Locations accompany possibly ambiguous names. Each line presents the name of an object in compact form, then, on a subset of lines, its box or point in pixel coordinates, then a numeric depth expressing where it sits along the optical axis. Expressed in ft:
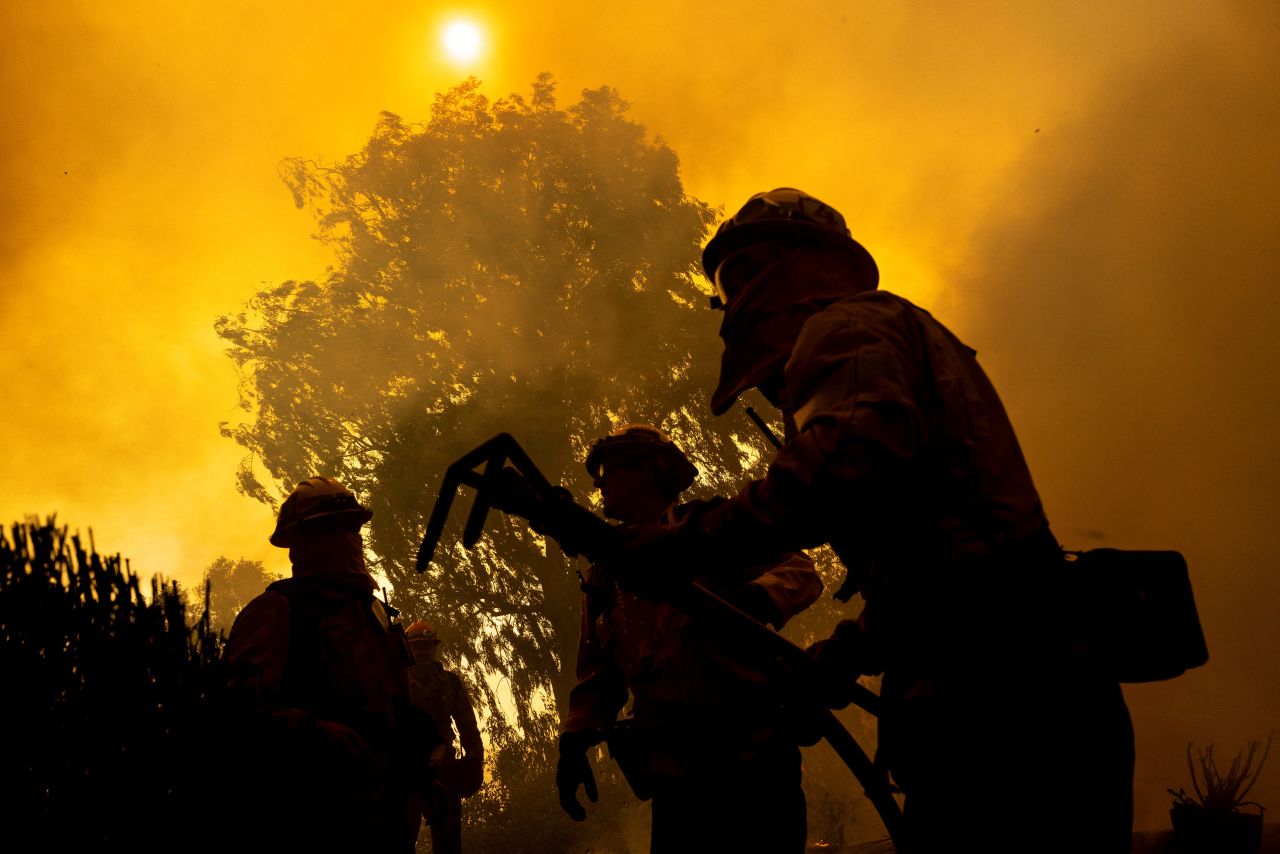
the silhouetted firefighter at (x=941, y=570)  5.97
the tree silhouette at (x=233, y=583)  119.85
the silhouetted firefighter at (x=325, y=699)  11.03
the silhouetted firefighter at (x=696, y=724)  11.26
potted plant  19.26
